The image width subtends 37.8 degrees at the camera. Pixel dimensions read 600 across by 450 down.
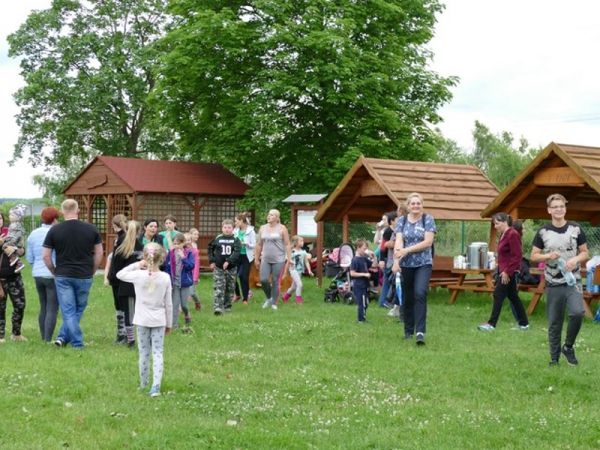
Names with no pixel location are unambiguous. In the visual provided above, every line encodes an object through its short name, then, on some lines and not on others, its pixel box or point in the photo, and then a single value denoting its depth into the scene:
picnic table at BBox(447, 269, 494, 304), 16.83
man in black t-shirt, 10.66
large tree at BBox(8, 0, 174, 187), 40.78
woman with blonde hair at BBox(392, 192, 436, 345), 11.21
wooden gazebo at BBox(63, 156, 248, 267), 30.12
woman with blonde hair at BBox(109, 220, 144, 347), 11.04
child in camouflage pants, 15.11
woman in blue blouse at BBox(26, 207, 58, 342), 11.24
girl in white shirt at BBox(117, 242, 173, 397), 8.15
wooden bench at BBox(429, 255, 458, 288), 18.72
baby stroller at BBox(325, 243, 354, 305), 17.89
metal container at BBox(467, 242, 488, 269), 17.17
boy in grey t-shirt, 9.52
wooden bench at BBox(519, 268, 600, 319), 14.40
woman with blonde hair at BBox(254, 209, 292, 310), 16.09
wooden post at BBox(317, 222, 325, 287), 22.52
